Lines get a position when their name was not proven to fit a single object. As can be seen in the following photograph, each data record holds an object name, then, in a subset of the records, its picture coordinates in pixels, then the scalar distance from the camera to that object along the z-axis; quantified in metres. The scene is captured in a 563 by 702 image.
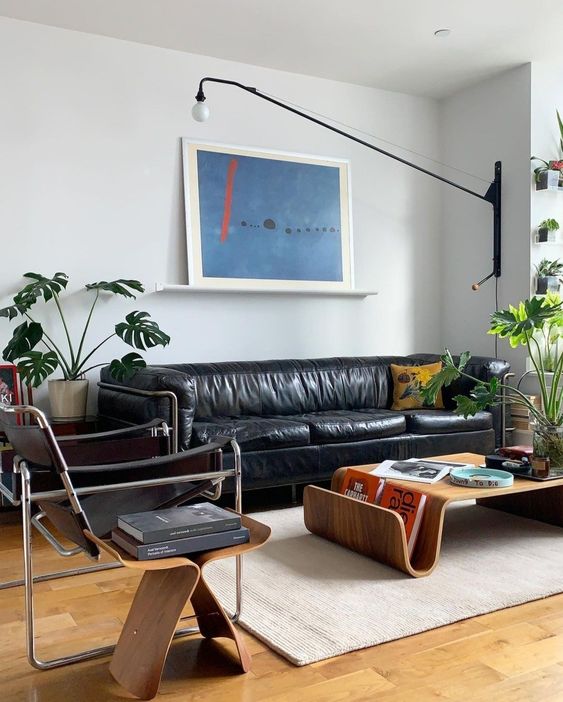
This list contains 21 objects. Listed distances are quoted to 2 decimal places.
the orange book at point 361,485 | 3.33
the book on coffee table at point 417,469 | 3.35
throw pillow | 5.12
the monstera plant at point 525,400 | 3.30
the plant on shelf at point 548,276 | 5.32
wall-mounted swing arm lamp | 5.54
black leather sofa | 3.99
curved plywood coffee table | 2.99
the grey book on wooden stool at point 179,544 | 1.99
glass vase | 3.38
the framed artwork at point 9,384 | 4.18
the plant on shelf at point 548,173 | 5.26
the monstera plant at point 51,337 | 3.98
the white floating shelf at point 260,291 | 4.84
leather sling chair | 2.15
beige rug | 2.46
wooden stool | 2.04
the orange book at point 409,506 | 3.07
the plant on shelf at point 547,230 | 5.30
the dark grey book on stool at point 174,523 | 2.02
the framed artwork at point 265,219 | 4.96
